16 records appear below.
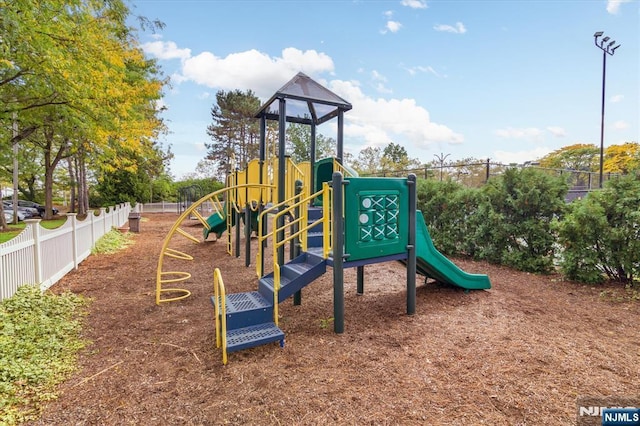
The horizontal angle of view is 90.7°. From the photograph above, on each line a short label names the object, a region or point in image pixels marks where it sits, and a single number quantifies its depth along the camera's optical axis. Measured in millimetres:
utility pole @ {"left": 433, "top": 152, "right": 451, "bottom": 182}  19055
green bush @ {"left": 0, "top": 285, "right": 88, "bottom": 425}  2346
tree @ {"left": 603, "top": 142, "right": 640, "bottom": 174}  29533
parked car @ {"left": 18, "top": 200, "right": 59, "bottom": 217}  24009
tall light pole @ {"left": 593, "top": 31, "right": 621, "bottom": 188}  18562
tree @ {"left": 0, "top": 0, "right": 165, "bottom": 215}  5617
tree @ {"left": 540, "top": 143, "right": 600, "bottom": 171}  37472
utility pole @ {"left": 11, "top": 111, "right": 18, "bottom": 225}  15672
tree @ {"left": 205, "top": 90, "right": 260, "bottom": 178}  35112
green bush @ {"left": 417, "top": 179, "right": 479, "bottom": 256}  7562
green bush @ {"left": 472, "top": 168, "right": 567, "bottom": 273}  6219
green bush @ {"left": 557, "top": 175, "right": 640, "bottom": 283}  4988
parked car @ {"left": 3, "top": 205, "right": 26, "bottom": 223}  19481
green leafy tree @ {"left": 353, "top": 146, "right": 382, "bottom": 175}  36438
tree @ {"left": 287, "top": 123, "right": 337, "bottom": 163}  22625
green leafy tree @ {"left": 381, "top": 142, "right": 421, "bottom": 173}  57162
